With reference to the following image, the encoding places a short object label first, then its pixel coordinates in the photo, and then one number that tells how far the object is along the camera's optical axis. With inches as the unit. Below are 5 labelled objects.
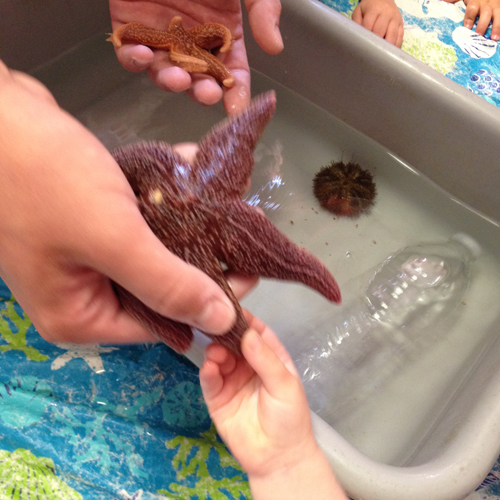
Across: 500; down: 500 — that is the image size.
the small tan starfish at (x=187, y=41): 18.5
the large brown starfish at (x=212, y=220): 14.5
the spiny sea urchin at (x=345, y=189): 21.8
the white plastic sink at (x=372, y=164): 18.7
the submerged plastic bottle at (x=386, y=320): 19.7
